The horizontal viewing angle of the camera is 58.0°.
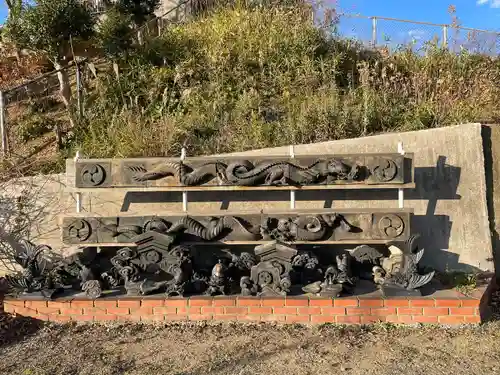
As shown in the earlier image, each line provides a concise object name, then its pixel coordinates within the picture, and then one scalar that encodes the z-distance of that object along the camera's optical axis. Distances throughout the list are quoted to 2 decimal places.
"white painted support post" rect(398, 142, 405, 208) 4.47
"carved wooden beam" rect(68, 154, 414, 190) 4.44
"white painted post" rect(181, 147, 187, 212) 4.66
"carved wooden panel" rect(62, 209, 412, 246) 4.38
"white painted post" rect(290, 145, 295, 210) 4.64
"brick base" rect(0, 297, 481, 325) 3.97
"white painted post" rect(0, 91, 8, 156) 5.99
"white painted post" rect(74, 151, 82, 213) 4.66
